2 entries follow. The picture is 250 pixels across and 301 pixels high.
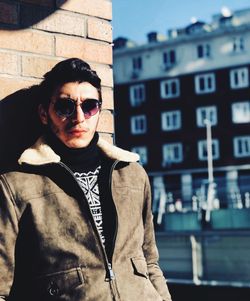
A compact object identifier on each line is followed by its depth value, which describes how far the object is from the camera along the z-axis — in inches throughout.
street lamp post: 1499.8
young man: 83.7
